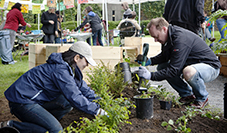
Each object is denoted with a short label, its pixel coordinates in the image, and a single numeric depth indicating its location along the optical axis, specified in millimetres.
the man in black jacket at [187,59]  2732
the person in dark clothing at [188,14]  3682
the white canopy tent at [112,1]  12983
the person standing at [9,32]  6754
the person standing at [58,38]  7586
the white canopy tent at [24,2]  9398
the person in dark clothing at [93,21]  8188
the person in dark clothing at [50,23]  7168
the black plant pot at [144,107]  2426
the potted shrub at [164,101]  2799
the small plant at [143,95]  2496
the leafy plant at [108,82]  2957
